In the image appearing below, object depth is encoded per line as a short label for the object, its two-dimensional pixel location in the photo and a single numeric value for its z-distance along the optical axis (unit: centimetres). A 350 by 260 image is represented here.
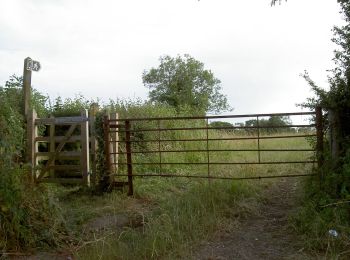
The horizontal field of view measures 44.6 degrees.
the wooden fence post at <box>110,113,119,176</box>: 1062
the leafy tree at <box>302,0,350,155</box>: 741
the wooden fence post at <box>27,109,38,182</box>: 1184
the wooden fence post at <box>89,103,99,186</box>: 1064
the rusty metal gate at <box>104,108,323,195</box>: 876
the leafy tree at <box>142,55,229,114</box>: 5444
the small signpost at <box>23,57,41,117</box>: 1165
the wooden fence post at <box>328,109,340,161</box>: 742
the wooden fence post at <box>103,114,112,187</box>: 1023
